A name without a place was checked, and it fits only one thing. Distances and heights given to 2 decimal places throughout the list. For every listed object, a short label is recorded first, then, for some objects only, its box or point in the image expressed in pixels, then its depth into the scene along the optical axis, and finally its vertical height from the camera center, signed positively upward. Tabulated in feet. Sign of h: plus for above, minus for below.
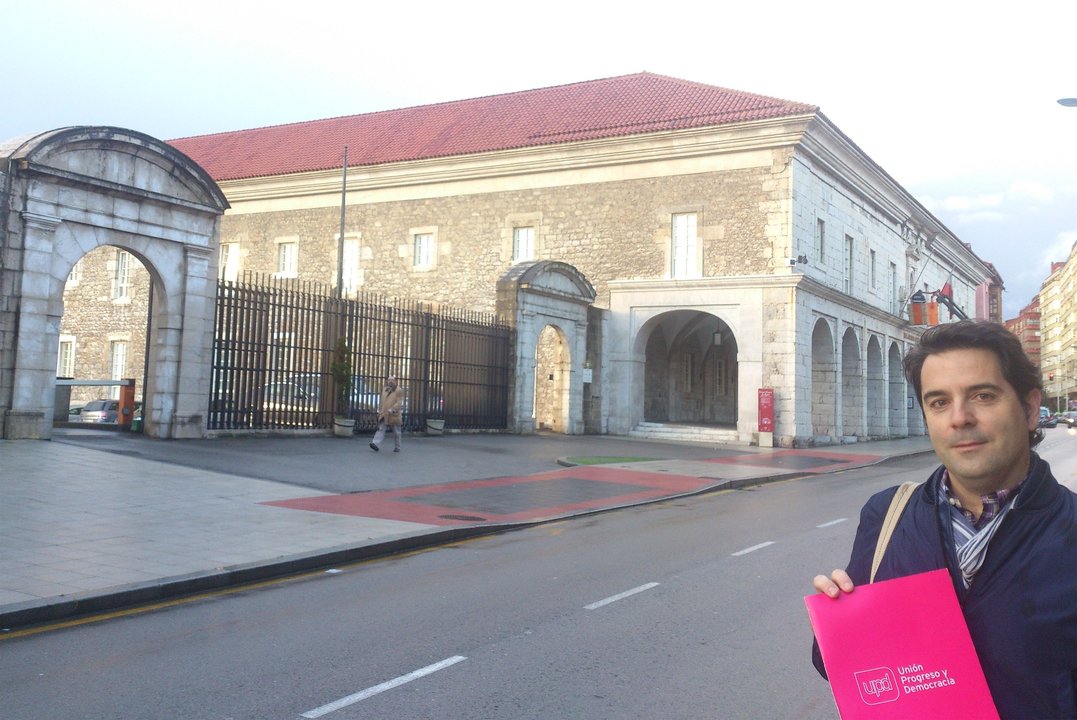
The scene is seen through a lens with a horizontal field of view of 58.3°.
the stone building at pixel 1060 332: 407.64 +48.68
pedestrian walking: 66.44 +0.80
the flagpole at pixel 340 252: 94.27 +16.79
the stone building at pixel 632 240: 98.02 +21.79
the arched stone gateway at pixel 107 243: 54.19 +10.17
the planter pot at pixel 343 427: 76.59 -0.68
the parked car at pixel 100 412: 91.85 +0.02
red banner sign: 95.81 +1.97
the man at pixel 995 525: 6.81 -0.68
